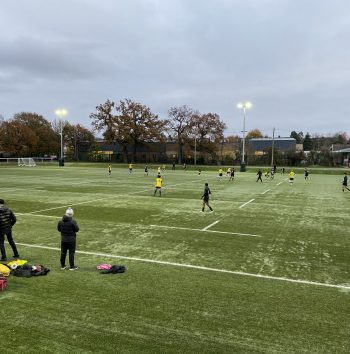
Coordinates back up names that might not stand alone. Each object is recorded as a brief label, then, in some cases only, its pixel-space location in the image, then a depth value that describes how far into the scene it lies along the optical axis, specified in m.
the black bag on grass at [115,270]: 9.79
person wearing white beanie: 9.77
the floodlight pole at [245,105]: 59.28
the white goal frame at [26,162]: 83.12
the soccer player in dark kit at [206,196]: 20.72
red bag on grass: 8.35
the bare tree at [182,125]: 90.56
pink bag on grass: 10.02
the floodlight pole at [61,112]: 69.31
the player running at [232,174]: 44.94
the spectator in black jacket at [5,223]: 10.57
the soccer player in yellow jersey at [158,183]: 27.70
